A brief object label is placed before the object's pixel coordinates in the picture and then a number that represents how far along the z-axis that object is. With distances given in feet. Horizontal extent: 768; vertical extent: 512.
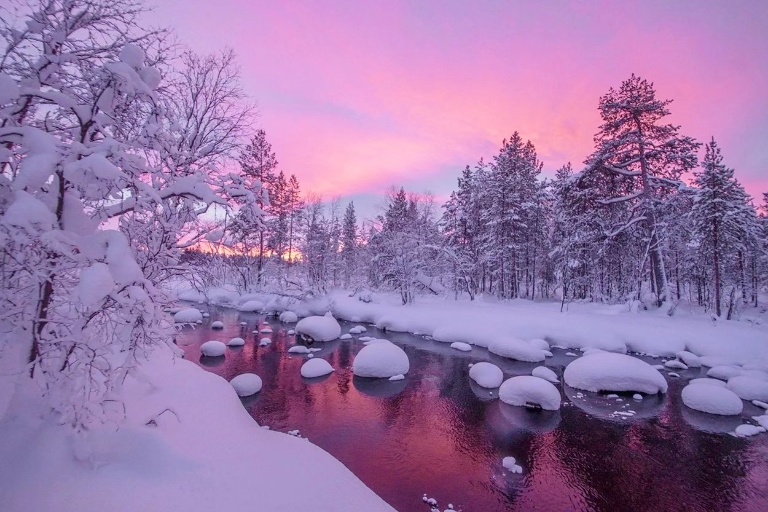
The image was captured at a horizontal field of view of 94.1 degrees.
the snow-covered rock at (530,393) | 37.83
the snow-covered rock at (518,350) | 55.26
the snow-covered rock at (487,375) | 44.29
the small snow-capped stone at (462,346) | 61.93
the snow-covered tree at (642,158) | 70.69
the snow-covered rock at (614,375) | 42.29
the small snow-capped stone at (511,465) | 26.95
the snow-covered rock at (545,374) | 45.33
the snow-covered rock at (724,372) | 46.32
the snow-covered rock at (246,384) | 38.93
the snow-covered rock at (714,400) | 37.04
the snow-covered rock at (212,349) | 52.60
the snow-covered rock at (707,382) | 38.91
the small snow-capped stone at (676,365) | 52.08
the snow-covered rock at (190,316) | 74.35
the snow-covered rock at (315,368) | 45.85
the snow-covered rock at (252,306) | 98.99
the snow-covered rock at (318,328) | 65.72
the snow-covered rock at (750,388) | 40.37
